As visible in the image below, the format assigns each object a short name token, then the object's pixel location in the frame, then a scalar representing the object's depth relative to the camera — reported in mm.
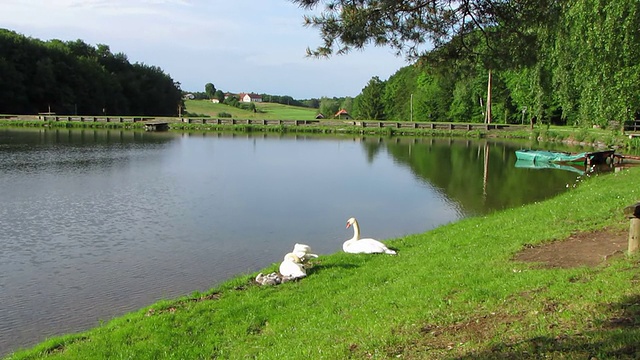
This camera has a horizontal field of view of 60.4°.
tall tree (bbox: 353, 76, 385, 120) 99062
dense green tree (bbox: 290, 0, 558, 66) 8328
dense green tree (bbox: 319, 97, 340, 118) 133875
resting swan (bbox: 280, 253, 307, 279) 10258
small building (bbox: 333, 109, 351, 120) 123725
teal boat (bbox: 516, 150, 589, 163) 33781
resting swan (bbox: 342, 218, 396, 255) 11945
